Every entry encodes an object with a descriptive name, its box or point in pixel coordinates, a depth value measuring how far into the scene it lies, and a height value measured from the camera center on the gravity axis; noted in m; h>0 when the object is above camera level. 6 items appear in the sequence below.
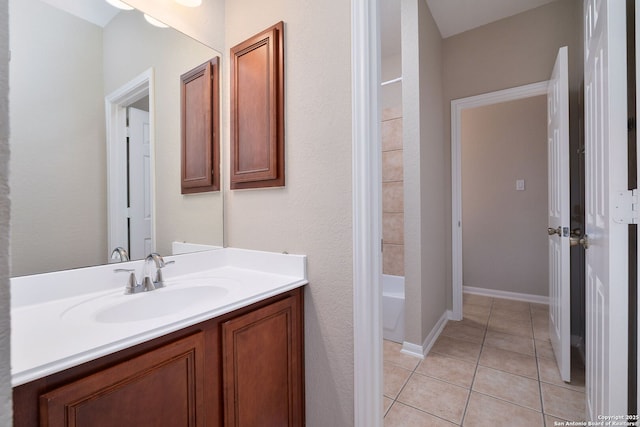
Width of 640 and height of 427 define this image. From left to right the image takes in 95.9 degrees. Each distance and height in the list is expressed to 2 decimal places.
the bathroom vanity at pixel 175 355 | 0.66 -0.40
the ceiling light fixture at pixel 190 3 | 1.41 +1.04
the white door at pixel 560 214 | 1.67 -0.03
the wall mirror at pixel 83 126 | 0.97 +0.34
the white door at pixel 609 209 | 0.85 +0.00
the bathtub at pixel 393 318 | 2.25 -0.84
